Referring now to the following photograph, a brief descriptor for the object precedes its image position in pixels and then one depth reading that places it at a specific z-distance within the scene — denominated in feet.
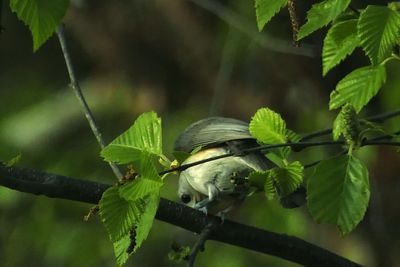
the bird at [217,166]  27.73
